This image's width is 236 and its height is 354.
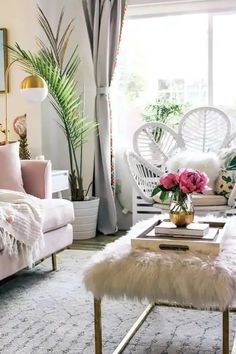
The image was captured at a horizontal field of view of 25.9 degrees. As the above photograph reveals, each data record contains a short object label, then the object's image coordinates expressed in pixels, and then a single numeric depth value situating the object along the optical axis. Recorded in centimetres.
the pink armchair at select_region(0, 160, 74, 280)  311
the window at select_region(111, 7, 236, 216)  473
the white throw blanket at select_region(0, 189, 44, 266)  269
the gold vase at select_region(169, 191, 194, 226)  222
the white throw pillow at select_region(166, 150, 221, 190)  381
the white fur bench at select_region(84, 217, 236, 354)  179
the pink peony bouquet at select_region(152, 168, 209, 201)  217
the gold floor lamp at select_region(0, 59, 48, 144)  363
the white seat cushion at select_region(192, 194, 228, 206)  365
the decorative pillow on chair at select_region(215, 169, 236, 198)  374
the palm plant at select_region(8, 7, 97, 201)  432
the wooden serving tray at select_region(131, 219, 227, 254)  202
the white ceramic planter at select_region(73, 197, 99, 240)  453
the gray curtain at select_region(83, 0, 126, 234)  458
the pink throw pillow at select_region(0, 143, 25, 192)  342
